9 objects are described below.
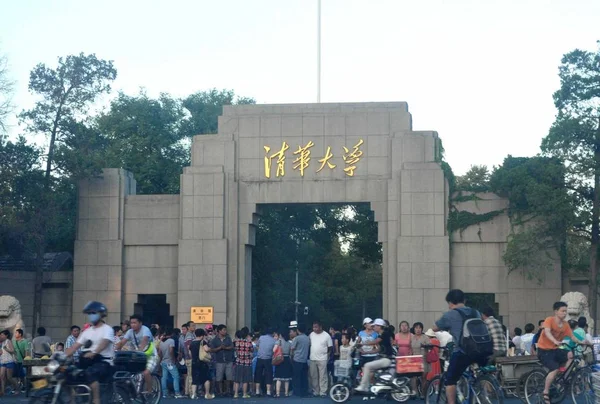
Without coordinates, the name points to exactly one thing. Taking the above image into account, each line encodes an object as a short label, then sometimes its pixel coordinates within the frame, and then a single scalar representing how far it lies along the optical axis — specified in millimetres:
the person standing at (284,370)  22844
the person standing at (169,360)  22625
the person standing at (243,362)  22547
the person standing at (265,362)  22656
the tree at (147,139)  41969
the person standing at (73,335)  23172
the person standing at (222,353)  22391
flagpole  32159
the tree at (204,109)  47031
